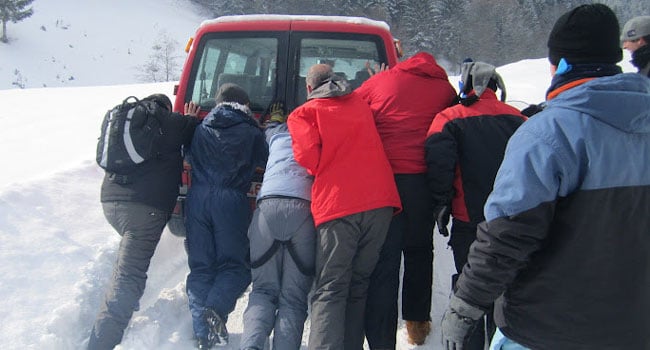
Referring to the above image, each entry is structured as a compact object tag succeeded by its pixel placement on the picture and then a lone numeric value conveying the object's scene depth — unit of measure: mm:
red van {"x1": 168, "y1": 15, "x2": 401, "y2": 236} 3906
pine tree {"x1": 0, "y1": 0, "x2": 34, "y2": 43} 30328
